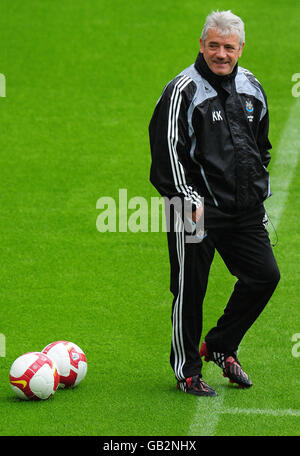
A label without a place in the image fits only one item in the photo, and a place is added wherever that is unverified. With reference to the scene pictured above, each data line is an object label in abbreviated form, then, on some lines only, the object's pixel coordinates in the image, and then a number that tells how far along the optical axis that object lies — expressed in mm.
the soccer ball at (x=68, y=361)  13266
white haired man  12367
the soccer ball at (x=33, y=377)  12812
